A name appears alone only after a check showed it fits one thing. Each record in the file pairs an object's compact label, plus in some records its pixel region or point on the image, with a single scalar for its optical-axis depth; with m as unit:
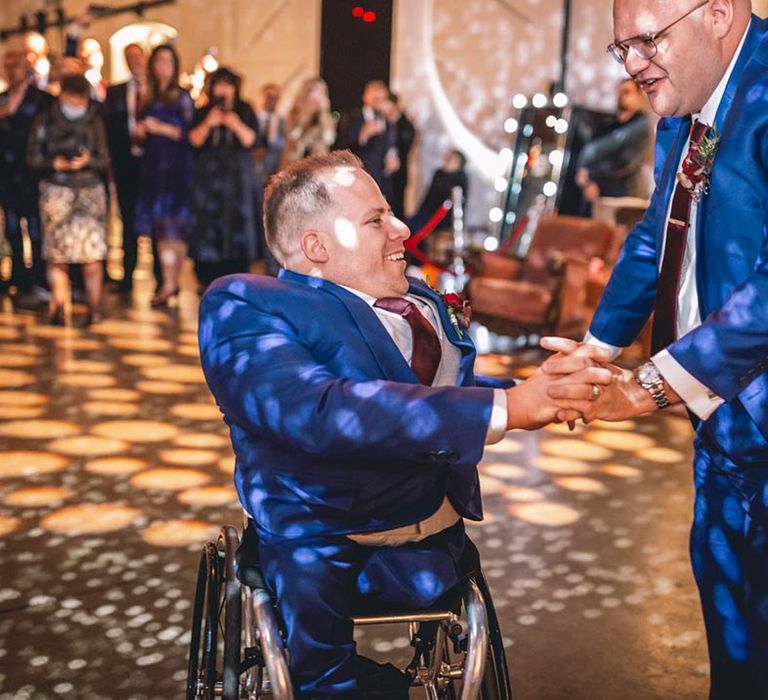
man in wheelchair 1.53
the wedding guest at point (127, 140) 7.80
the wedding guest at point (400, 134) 9.10
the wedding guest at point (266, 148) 7.73
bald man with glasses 1.65
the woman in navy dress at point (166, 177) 7.38
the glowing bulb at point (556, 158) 9.10
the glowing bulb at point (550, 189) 9.09
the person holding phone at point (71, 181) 6.22
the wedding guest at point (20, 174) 7.27
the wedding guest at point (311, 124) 7.96
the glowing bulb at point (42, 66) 7.65
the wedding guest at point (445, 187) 9.68
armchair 6.60
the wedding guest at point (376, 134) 8.98
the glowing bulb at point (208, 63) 9.02
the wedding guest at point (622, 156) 7.84
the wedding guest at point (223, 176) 7.30
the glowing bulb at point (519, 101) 9.95
